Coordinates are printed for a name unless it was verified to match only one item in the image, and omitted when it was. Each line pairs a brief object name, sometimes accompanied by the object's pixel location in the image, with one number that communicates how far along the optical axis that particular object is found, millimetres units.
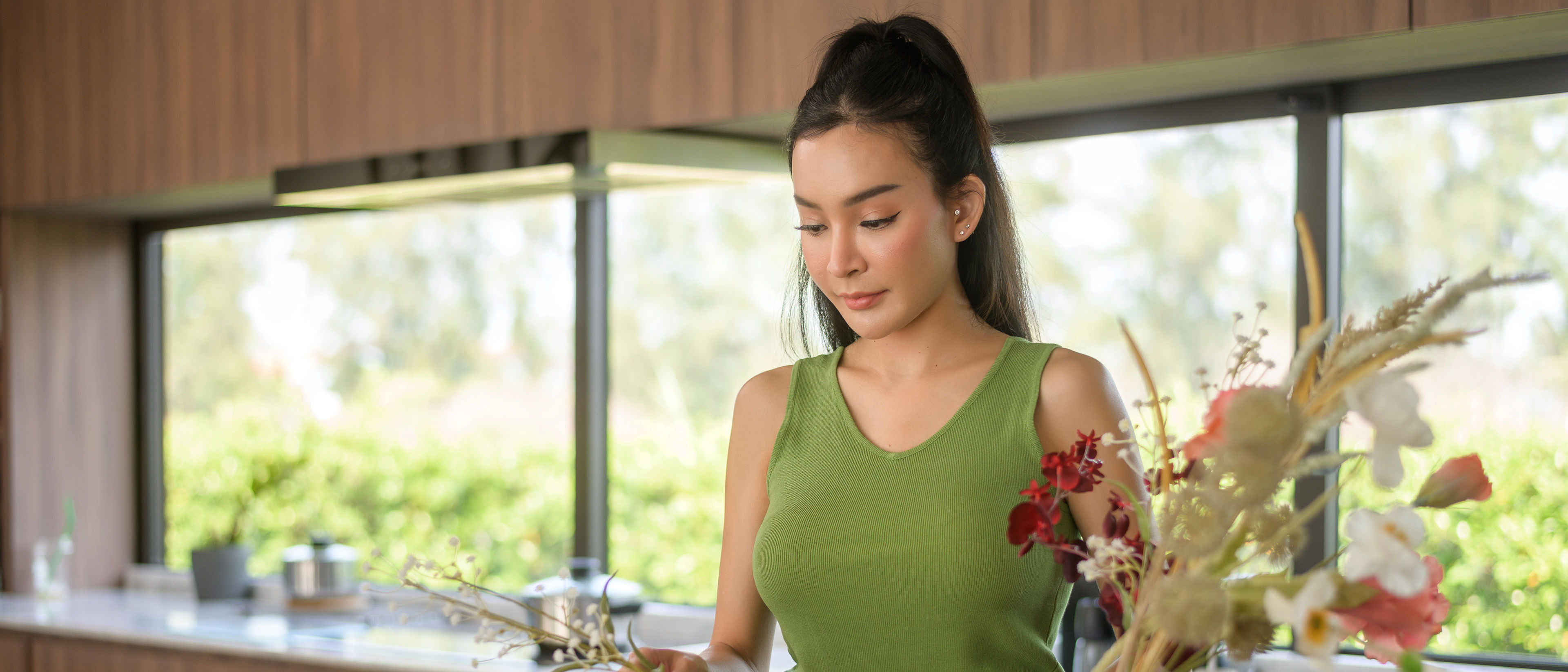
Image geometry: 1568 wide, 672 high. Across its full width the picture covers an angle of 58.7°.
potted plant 3412
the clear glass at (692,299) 5527
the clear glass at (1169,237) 4805
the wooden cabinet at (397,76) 2555
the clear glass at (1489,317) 2666
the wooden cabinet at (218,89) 2883
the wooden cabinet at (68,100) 3215
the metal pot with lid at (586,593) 2529
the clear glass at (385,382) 4766
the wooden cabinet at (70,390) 3547
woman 1128
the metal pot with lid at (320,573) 3230
